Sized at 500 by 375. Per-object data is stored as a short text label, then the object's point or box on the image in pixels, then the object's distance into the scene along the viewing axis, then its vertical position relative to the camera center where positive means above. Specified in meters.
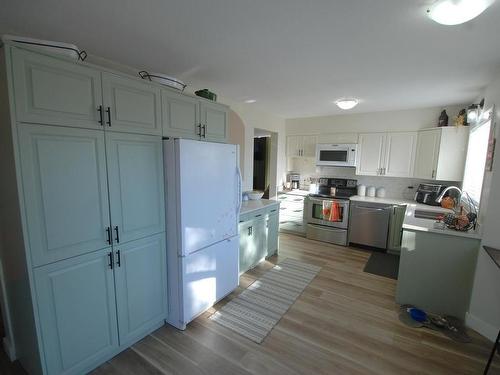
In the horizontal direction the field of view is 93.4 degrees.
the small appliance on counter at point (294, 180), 5.18 -0.38
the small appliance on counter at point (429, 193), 3.70 -0.45
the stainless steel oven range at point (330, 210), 4.22 -0.85
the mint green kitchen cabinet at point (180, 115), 1.99 +0.41
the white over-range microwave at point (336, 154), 4.34 +0.18
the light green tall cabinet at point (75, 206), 1.31 -0.30
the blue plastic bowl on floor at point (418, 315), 2.32 -1.48
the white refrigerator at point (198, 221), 1.99 -0.55
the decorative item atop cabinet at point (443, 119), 3.58 +0.71
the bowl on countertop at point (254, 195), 3.81 -0.52
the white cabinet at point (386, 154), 3.95 +0.19
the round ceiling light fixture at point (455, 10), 1.21 +0.82
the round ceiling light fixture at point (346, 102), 3.16 +0.83
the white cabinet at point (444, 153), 3.42 +0.19
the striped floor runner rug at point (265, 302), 2.21 -1.52
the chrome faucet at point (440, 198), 3.53 -0.50
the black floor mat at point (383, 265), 3.29 -1.50
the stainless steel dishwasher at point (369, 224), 3.90 -1.01
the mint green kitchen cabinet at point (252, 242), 3.05 -1.09
